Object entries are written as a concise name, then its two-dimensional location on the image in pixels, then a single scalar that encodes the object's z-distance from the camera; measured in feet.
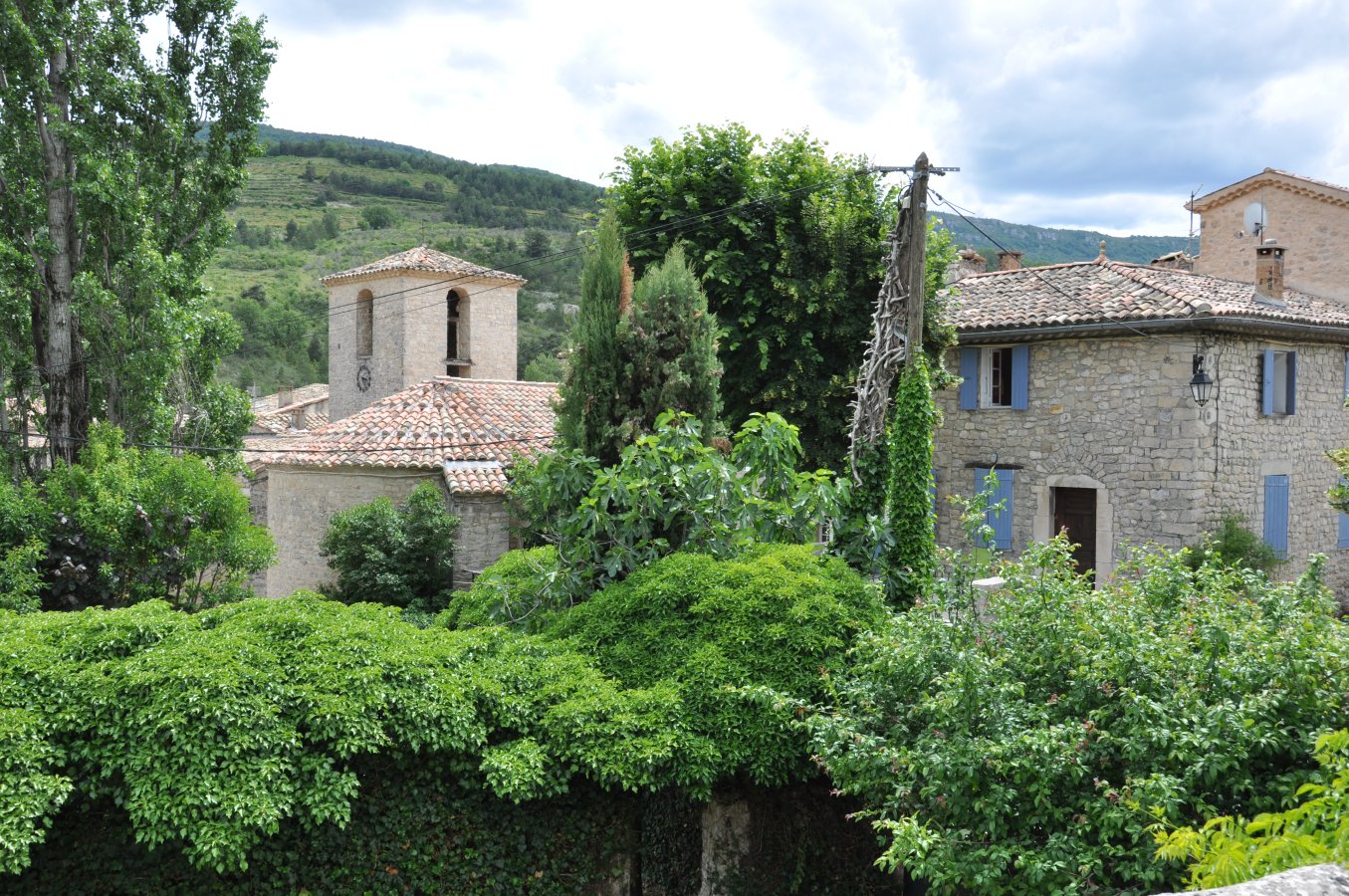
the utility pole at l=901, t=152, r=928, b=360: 34.91
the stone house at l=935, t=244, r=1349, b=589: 54.65
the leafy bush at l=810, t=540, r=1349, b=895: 19.16
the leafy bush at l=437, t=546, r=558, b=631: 34.35
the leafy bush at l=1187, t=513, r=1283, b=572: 54.54
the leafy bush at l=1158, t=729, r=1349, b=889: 12.30
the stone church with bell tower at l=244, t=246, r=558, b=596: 58.23
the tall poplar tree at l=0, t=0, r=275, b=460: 47.44
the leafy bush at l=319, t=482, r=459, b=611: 54.95
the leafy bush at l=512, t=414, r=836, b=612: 32.96
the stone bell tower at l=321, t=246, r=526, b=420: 82.33
